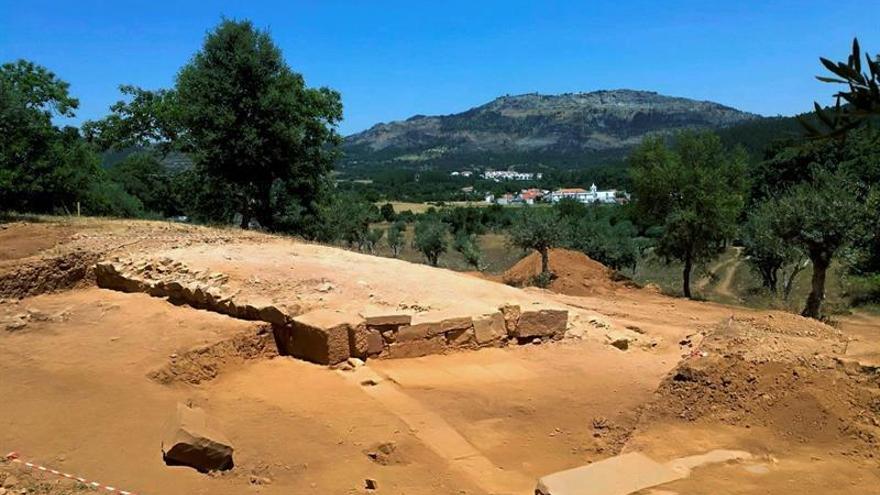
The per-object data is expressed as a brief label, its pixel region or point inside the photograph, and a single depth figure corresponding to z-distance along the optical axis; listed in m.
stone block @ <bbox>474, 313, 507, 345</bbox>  10.78
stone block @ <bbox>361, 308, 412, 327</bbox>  9.79
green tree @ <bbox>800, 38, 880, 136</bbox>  3.55
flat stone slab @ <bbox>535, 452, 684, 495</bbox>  5.46
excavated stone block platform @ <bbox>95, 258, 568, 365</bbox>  9.42
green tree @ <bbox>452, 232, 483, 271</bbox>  43.03
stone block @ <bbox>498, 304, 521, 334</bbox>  11.23
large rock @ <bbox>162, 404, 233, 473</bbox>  5.94
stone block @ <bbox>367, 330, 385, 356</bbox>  9.73
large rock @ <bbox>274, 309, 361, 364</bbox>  9.21
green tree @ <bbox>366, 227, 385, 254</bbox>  52.81
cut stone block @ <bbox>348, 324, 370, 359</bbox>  9.48
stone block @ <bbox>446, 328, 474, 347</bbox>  10.51
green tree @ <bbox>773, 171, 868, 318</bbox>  16.77
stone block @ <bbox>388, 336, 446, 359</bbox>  9.98
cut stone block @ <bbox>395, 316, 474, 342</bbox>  10.05
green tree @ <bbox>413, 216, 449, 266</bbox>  42.56
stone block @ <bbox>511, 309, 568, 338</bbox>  11.32
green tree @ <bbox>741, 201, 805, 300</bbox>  18.90
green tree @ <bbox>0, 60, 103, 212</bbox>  15.90
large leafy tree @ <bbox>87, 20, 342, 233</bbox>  19.47
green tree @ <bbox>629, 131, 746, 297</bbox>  22.42
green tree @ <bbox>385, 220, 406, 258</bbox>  53.06
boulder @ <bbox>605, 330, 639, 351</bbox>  11.88
